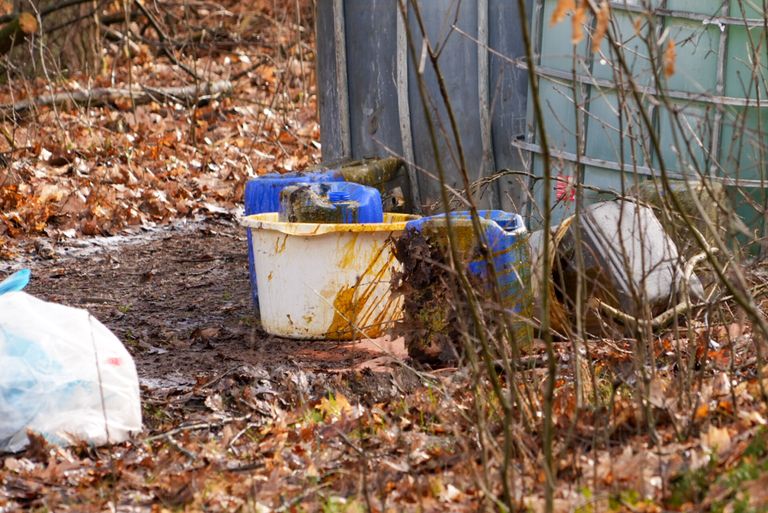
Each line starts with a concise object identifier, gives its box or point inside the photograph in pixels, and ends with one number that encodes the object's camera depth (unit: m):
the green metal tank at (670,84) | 11.45
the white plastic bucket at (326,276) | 10.30
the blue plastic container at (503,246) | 9.40
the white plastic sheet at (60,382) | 7.48
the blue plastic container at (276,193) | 10.79
